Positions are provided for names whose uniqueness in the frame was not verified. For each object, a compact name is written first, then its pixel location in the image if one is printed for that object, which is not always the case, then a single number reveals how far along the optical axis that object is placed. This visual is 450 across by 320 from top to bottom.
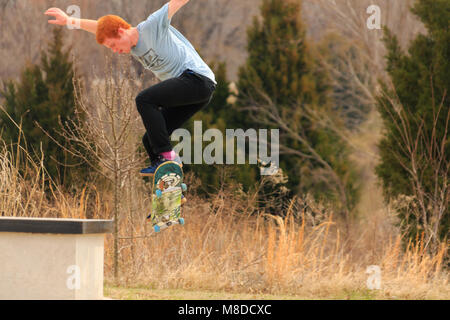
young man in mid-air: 9.42
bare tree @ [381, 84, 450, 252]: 17.64
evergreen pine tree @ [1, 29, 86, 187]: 20.89
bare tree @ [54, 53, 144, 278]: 14.20
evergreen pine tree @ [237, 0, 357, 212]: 28.73
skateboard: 10.48
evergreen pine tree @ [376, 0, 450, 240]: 18.23
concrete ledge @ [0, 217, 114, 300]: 9.97
